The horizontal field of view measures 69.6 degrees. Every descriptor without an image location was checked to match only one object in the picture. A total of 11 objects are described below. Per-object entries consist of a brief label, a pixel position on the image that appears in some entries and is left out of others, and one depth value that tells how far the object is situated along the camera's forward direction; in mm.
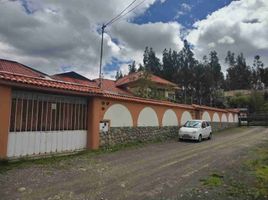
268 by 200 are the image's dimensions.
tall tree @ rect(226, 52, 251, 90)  55363
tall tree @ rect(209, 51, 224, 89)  47741
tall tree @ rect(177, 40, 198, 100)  38024
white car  14188
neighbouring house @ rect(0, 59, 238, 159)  7594
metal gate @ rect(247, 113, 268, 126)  29250
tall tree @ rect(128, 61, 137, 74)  56458
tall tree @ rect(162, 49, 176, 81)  44934
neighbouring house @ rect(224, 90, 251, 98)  48167
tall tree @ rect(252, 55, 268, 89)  48006
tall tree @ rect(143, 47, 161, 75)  49019
